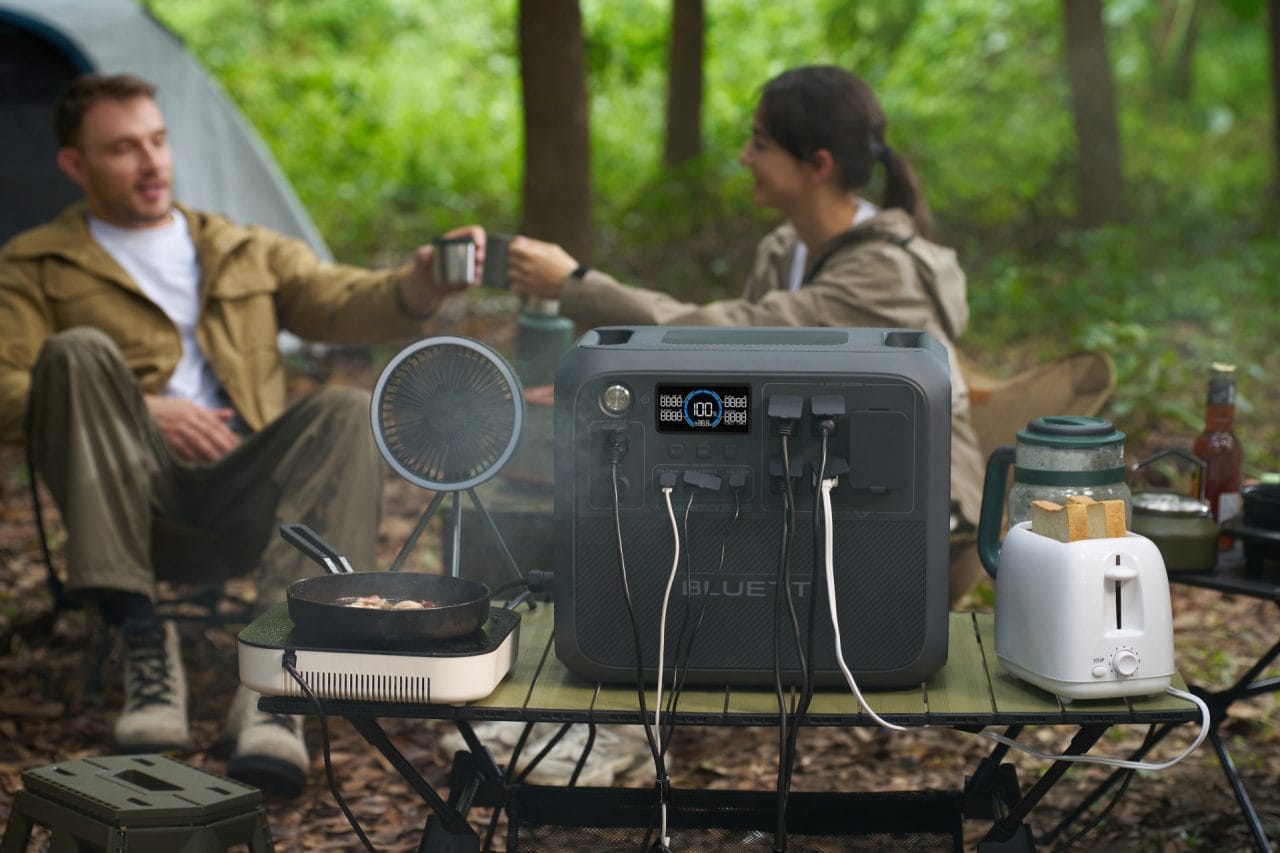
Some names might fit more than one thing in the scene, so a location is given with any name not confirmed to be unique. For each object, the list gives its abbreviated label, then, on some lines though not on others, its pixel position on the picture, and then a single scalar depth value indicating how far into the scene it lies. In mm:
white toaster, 4328
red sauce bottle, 4983
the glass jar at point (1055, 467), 4515
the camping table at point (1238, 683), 4735
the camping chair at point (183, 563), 5476
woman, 5283
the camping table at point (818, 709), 4341
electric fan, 4549
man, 5337
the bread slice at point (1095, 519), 4356
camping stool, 4455
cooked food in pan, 4412
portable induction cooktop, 4330
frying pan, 4338
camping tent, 8916
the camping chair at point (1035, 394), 5568
